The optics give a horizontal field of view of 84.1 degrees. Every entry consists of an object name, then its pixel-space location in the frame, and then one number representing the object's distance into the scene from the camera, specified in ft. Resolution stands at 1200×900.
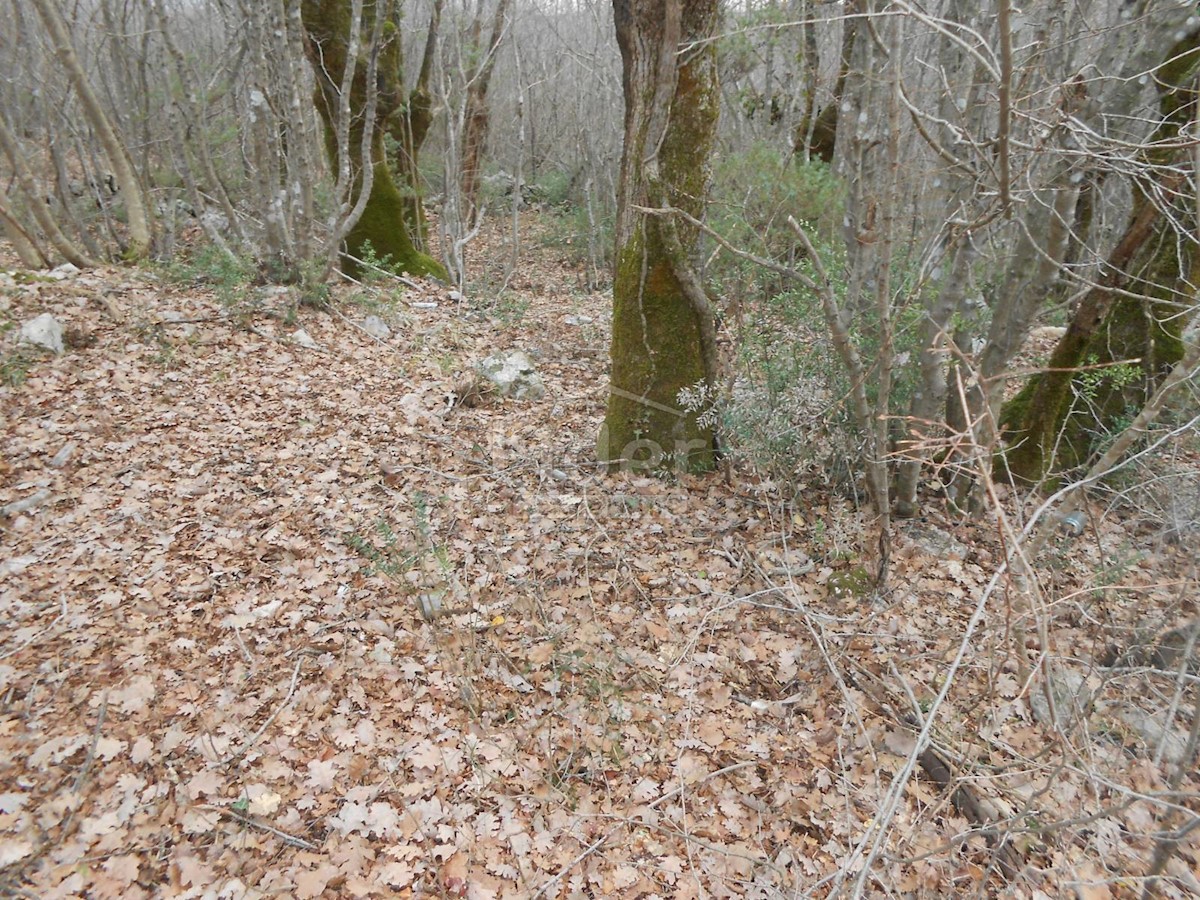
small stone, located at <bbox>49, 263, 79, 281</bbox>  23.61
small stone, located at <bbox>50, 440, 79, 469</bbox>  15.38
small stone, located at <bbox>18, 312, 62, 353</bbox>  18.61
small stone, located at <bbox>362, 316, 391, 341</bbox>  24.35
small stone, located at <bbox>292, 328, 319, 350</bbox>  22.31
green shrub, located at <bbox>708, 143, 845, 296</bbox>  23.90
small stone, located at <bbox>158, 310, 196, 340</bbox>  21.31
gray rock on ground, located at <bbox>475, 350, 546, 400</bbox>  21.01
